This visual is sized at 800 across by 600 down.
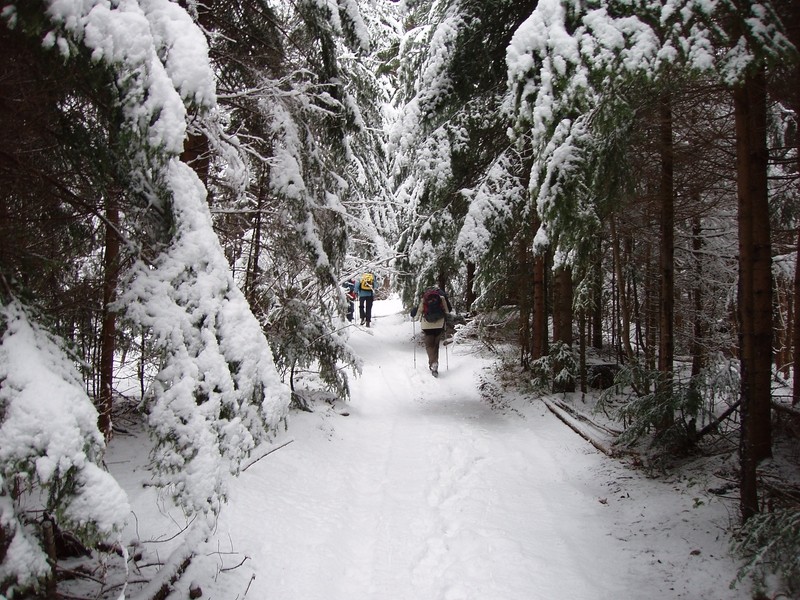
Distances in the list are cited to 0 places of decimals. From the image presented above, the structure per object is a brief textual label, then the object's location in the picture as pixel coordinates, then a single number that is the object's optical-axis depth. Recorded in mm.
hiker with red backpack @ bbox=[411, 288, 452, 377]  12086
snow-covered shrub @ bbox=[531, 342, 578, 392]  8977
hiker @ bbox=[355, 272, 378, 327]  18344
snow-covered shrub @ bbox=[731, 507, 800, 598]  3072
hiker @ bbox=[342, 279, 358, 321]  18453
